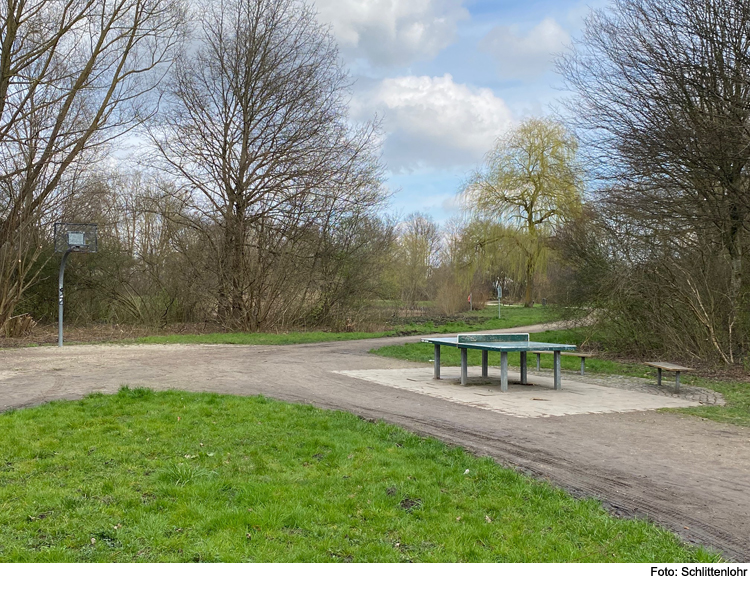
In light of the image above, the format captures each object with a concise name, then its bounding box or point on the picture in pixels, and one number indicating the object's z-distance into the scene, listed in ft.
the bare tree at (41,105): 59.88
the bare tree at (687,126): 40.63
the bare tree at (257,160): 76.33
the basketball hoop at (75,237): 61.98
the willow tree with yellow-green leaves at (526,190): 117.29
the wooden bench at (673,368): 33.81
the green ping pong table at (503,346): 33.37
